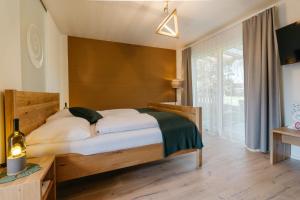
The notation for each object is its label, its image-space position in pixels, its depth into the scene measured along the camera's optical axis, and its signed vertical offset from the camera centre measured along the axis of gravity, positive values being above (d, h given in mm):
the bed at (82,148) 1357 -531
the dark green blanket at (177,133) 1931 -462
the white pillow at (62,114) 2010 -208
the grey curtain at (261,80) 2459 +292
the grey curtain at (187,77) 4512 +649
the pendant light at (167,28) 2377 +1201
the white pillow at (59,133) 1421 -321
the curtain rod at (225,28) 2533 +1537
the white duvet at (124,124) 1707 -293
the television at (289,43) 2189 +797
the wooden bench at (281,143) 2145 -689
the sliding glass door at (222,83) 3166 +357
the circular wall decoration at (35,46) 1910 +736
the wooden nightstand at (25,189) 911 -538
